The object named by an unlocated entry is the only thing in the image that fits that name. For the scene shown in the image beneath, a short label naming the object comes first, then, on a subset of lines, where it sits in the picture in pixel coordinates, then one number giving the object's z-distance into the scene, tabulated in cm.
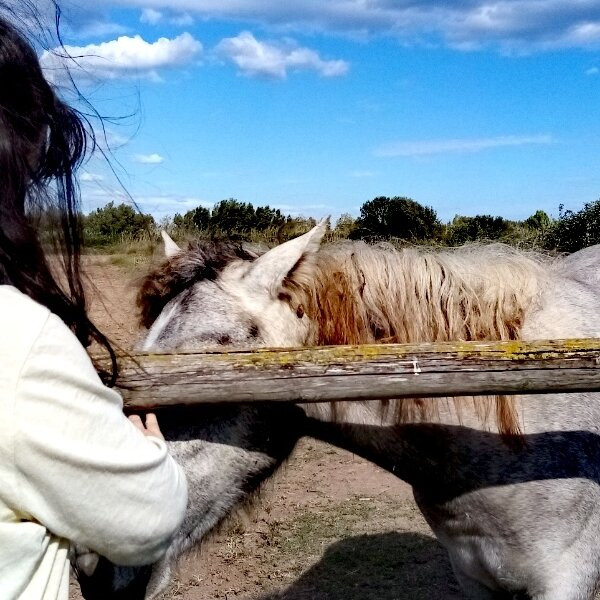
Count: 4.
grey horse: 249
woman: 104
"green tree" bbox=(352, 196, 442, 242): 1052
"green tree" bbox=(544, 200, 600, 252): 1206
